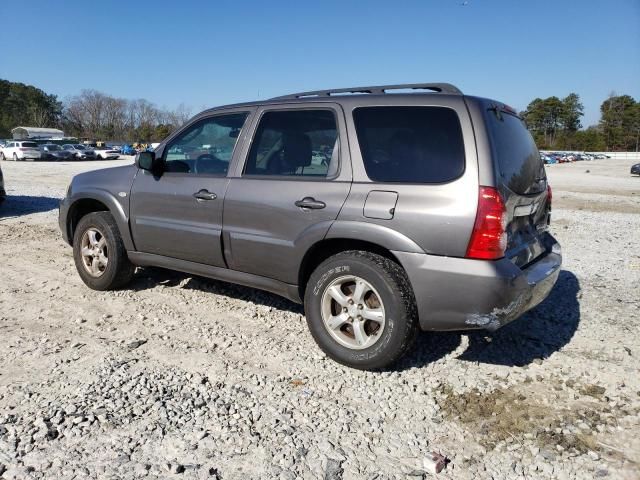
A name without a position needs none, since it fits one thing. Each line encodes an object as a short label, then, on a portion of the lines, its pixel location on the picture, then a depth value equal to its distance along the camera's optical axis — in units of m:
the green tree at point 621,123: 107.38
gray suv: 3.04
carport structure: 80.14
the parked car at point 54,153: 41.31
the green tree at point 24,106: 100.38
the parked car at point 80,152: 43.62
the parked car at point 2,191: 10.12
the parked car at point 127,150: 56.59
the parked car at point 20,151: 39.53
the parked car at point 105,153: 46.72
